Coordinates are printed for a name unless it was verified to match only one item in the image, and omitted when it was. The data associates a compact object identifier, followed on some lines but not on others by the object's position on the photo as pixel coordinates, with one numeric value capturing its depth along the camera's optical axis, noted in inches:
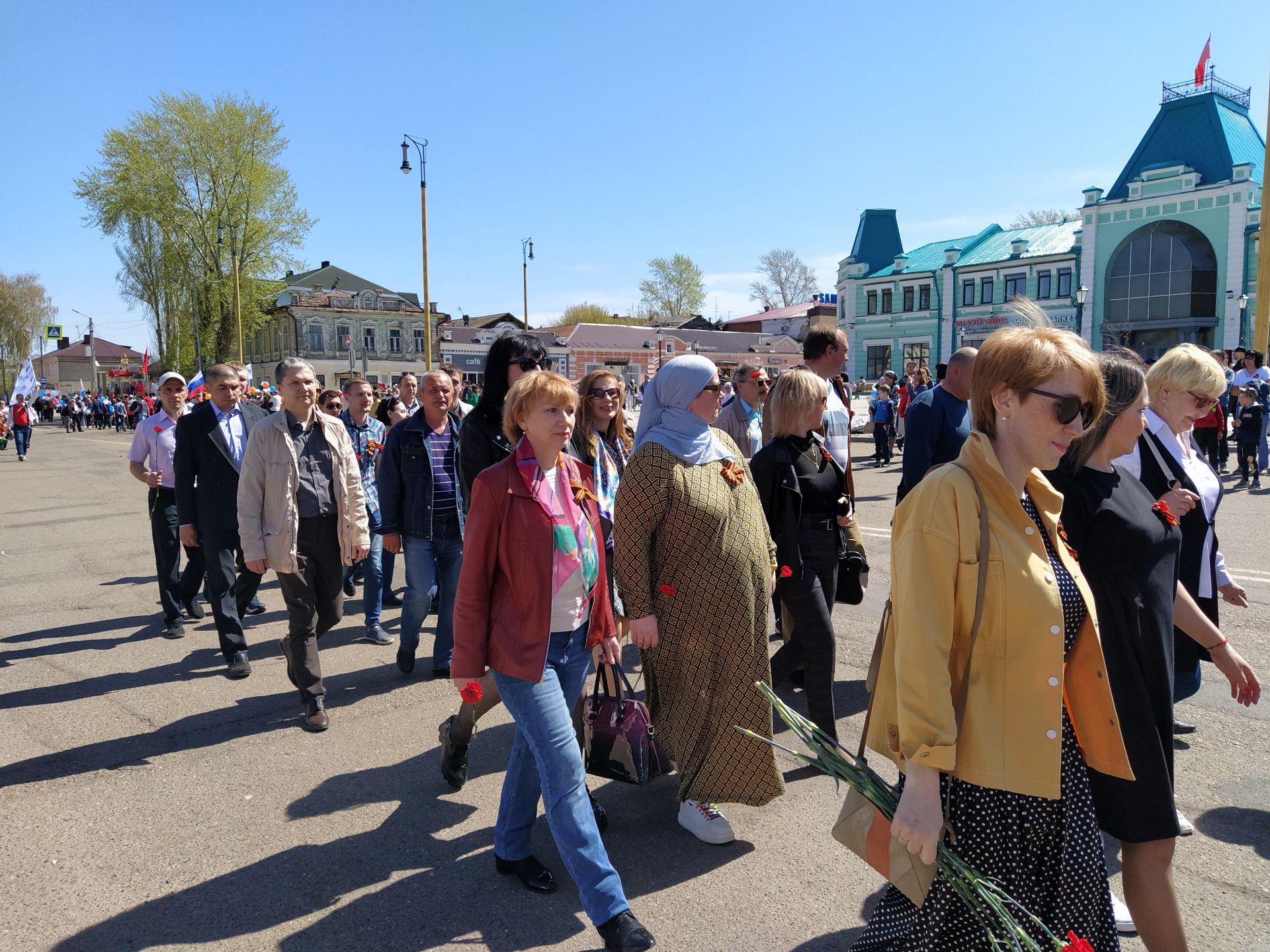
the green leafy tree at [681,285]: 3644.2
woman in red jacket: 109.5
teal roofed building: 1530.5
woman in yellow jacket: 74.9
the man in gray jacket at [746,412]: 252.4
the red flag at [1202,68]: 1600.6
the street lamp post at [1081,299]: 1382.9
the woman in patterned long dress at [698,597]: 135.6
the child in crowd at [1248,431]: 512.7
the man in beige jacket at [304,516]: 190.7
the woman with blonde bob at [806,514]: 160.2
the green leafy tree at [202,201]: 1657.2
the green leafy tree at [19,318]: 2997.0
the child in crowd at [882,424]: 727.1
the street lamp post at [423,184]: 1054.4
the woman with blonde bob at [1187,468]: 123.3
